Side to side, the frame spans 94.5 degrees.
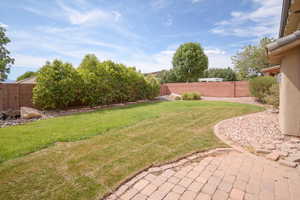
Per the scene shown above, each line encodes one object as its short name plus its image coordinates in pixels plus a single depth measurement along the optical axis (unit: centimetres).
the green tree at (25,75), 2800
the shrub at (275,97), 672
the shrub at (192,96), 1501
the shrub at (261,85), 980
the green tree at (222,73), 4208
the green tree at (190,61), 2422
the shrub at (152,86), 1437
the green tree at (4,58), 1026
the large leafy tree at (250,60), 1991
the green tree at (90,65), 1038
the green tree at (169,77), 2857
